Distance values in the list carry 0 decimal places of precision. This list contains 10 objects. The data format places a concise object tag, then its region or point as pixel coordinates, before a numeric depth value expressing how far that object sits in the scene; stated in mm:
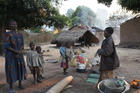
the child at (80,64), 5383
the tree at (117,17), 27950
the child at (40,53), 4068
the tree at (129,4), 8734
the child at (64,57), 4824
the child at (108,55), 3291
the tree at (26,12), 7539
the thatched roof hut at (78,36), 12462
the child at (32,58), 3812
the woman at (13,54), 3189
